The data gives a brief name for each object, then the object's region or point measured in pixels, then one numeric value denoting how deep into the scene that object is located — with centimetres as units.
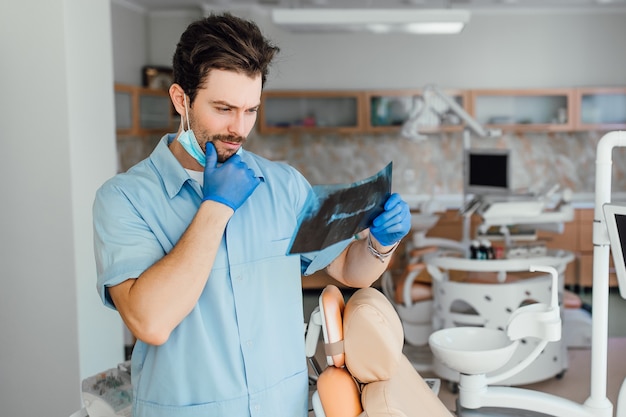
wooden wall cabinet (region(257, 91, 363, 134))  664
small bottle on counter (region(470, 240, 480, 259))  390
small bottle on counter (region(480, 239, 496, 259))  388
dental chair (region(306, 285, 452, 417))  164
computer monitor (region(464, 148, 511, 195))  456
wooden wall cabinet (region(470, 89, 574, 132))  659
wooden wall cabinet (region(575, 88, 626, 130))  660
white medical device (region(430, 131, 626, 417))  221
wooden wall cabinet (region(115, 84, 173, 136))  548
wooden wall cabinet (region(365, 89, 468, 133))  666
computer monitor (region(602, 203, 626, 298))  208
